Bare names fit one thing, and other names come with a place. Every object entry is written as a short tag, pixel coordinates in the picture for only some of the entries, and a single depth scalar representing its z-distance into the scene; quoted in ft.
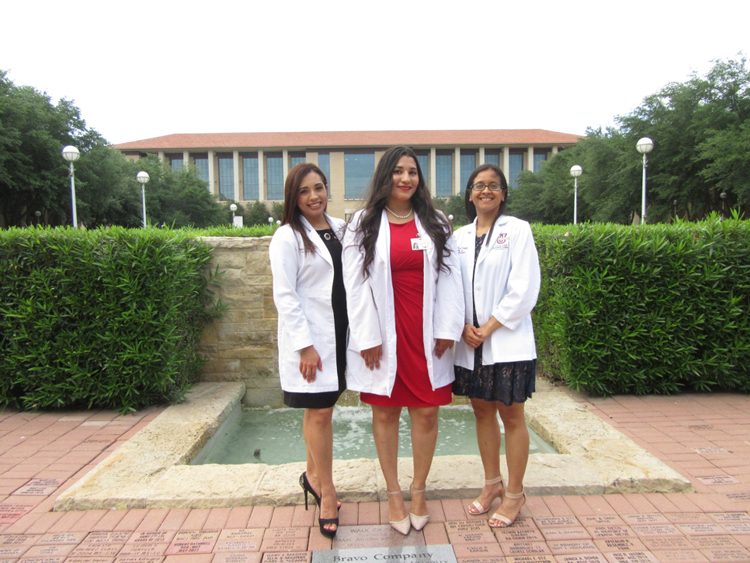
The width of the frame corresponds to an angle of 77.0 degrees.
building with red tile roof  202.39
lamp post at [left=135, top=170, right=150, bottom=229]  73.72
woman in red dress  7.39
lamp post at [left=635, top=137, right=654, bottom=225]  56.34
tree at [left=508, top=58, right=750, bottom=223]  66.08
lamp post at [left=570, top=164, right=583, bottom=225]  70.81
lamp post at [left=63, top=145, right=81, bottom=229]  57.21
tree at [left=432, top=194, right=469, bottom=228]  183.32
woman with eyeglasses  7.59
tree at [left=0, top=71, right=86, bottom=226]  69.36
